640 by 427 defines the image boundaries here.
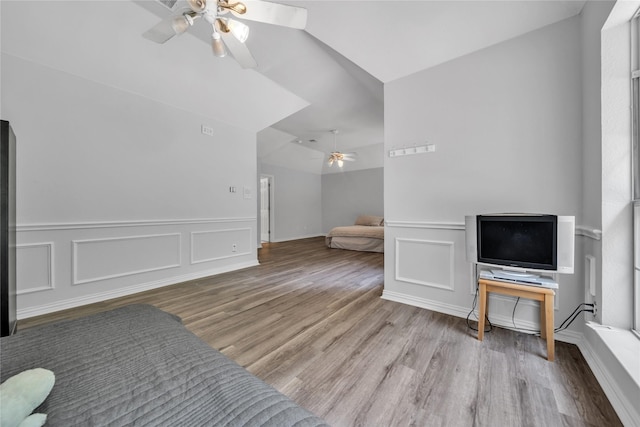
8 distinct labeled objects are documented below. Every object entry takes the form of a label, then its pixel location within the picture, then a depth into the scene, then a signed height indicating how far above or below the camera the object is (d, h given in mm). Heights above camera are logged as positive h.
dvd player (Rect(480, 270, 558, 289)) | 1688 -493
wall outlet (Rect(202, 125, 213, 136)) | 3641 +1262
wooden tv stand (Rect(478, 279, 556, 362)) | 1623 -609
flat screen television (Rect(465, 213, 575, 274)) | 1641 -220
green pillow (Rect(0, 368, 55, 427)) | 459 -386
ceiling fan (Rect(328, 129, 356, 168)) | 5977 +1421
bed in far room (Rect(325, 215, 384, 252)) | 5703 -668
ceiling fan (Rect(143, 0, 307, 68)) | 1555 +1324
